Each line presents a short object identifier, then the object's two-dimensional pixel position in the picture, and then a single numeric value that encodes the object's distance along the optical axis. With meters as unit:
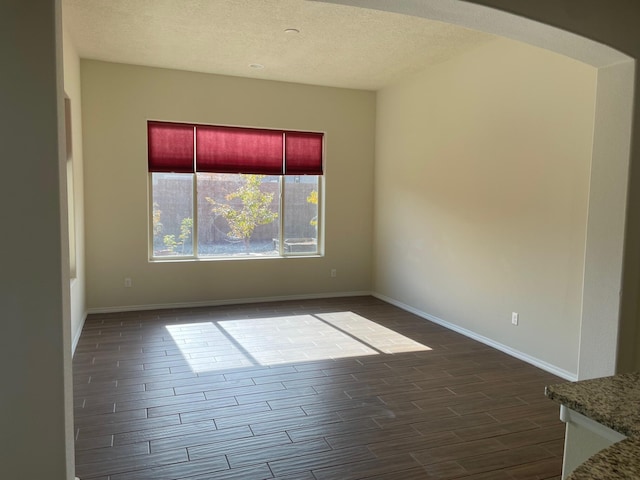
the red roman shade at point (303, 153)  6.57
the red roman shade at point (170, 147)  5.89
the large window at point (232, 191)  6.02
